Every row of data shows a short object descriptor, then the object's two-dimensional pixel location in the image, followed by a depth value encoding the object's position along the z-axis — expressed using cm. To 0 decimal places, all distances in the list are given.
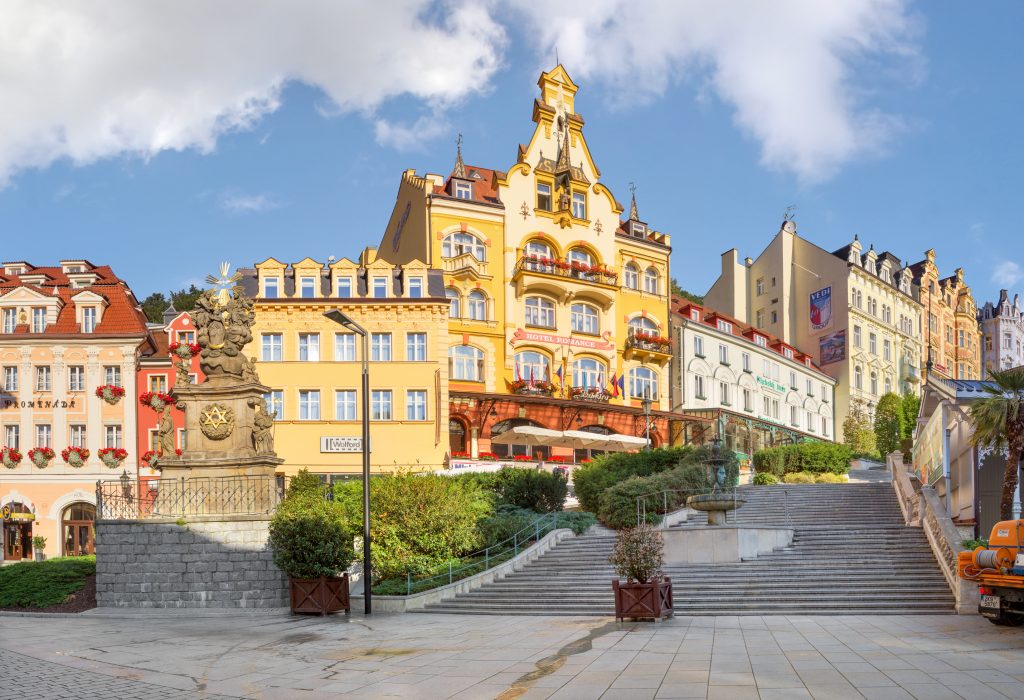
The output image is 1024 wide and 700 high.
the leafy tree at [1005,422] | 2244
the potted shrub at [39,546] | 4556
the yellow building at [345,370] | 4300
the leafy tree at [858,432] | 6494
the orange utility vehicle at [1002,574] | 1549
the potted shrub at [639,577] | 1803
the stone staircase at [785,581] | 2006
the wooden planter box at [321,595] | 2225
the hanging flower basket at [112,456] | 4738
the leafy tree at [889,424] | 6031
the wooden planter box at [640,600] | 1808
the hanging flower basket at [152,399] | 4821
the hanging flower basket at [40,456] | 4716
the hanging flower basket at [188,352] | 2955
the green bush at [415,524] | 2534
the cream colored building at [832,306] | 6825
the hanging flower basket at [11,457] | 4719
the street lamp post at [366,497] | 2177
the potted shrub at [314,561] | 2231
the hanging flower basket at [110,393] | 4825
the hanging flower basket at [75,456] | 4722
